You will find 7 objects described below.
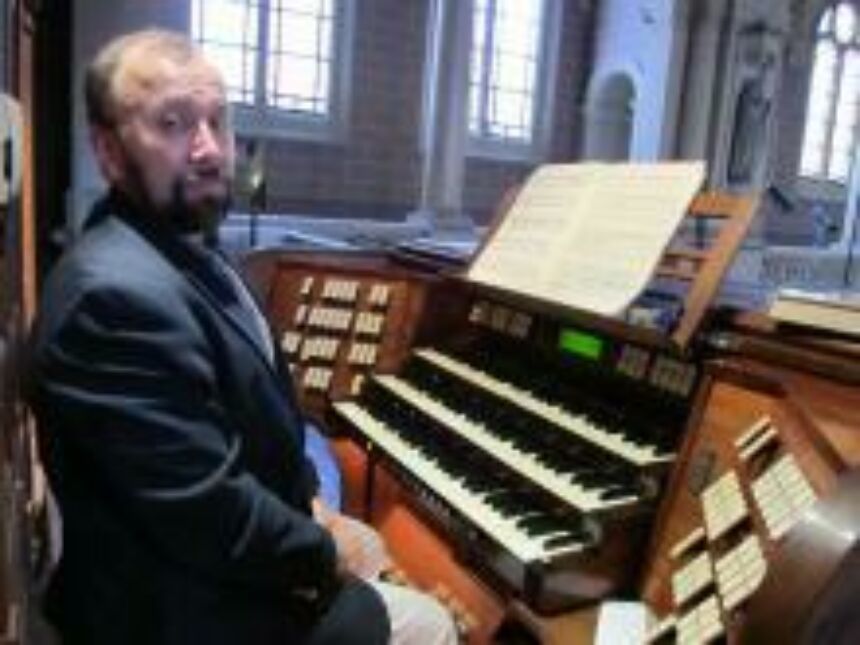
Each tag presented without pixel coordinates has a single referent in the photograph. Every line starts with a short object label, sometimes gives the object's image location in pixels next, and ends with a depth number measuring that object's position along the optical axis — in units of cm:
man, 119
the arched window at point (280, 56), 869
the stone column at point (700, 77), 953
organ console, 121
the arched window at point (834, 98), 1179
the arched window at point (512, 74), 998
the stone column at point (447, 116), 658
